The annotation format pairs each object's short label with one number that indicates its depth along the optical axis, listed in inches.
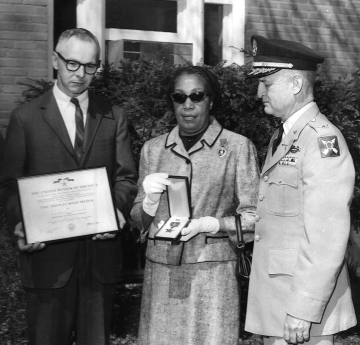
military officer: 112.9
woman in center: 144.7
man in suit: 143.0
